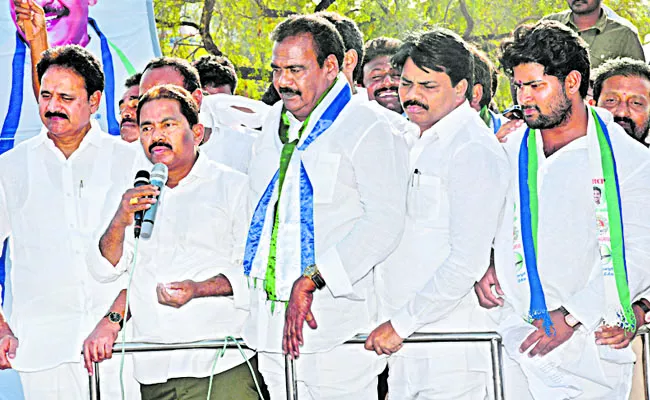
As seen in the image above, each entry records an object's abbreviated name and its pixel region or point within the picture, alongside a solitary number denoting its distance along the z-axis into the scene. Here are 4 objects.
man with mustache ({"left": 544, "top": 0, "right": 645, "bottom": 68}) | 6.75
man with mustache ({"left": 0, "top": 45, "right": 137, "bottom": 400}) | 4.57
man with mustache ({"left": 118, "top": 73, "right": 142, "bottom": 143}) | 5.81
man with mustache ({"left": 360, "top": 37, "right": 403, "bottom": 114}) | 5.95
